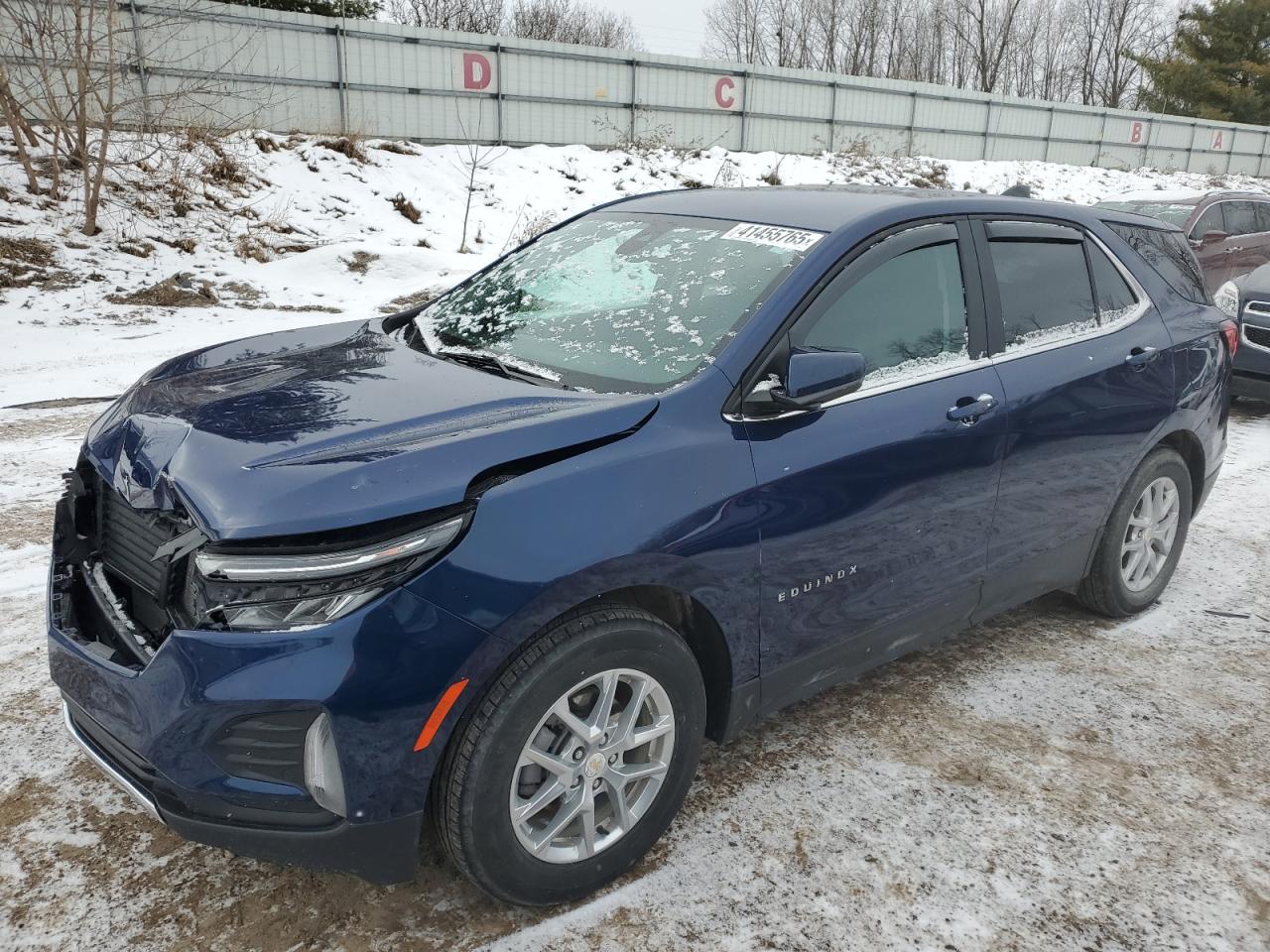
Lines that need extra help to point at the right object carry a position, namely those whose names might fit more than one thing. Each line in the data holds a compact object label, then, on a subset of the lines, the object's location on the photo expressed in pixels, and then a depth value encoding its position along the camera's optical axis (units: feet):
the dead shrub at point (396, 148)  61.77
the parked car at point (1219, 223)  38.06
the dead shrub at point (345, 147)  58.13
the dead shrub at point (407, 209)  54.75
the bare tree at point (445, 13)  136.77
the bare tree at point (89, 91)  39.70
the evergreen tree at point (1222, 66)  148.77
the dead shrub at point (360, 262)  41.37
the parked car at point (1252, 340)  24.62
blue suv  6.79
